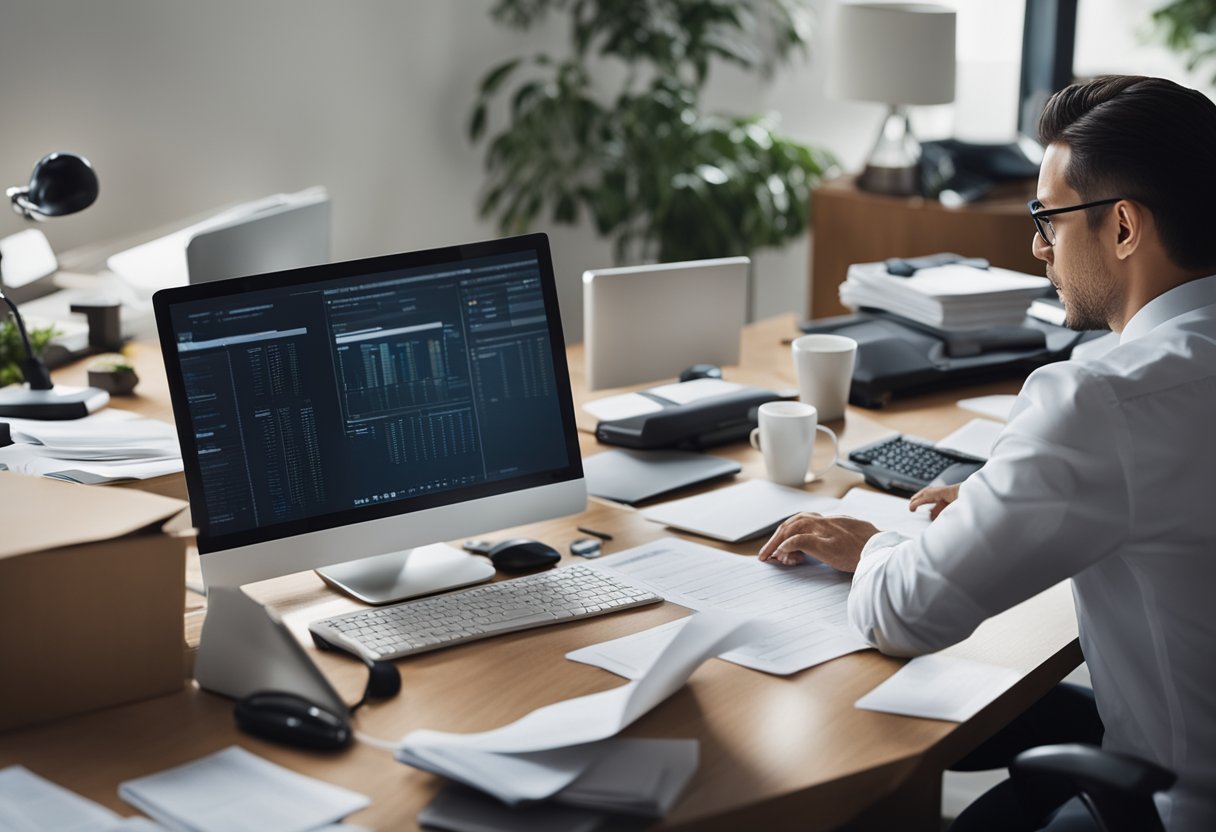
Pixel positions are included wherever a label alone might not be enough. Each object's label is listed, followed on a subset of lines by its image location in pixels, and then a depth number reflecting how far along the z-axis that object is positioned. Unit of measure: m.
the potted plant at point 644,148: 4.08
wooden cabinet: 3.79
